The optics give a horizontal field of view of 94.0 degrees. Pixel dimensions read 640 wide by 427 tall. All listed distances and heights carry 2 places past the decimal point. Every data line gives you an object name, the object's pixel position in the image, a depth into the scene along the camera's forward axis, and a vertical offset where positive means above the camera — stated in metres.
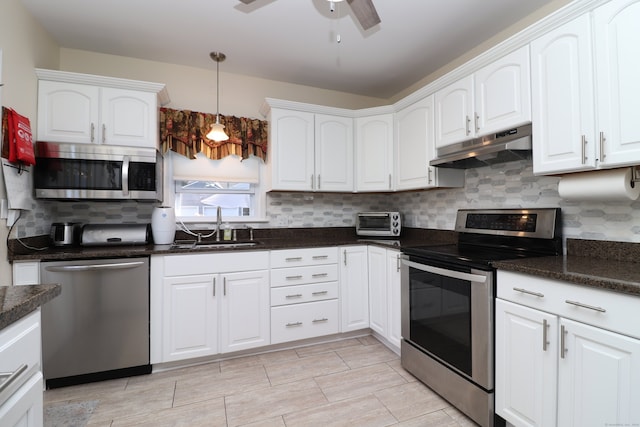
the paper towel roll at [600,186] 1.46 +0.15
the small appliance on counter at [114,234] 2.30 -0.15
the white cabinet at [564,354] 1.12 -0.60
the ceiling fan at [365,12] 1.56 +1.11
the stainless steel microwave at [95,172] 2.16 +0.33
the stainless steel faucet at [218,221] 2.86 -0.06
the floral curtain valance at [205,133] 2.72 +0.77
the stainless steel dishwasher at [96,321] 1.99 -0.74
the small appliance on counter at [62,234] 2.22 -0.14
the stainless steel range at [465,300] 1.62 -0.53
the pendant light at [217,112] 2.47 +1.02
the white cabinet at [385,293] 2.42 -0.67
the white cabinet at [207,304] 2.23 -0.70
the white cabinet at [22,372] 0.72 -0.42
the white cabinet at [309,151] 2.87 +0.63
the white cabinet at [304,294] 2.55 -0.70
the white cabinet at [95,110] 2.21 +0.82
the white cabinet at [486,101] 1.79 +0.77
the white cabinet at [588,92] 1.33 +0.61
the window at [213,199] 2.92 +0.17
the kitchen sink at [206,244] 2.42 -0.26
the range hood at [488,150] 1.76 +0.42
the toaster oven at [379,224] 3.06 -0.09
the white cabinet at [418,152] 2.51 +0.56
